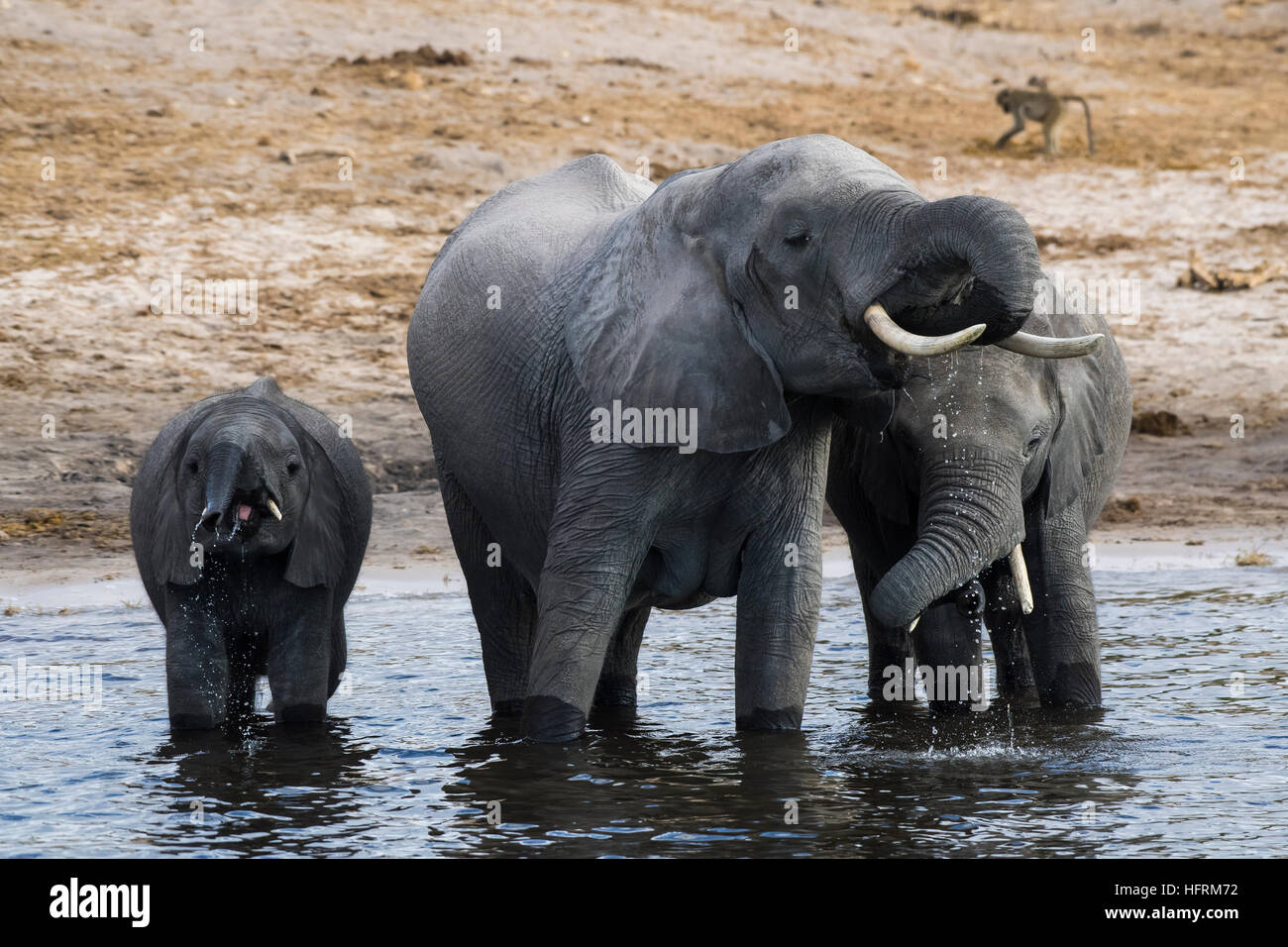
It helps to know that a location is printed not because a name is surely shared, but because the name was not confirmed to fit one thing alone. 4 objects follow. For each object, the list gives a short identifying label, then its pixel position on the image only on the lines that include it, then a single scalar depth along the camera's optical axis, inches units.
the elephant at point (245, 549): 535.5
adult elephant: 438.9
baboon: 1563.7
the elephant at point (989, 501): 496.7
